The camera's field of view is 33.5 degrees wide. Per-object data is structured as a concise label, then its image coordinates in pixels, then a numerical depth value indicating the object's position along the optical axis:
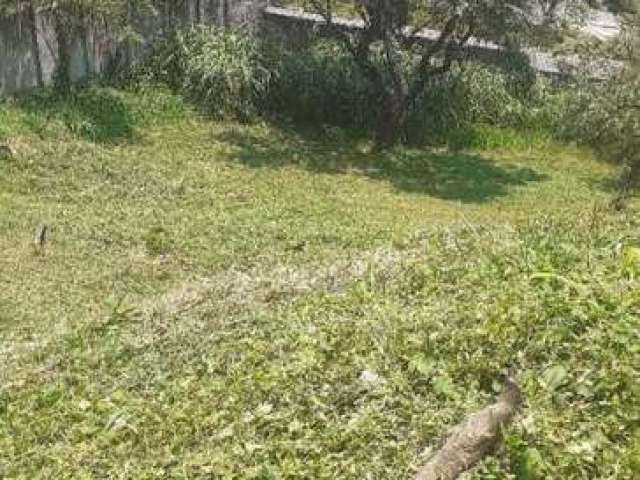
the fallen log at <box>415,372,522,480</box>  4.49
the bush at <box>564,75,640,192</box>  13.48
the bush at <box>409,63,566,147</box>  18.39
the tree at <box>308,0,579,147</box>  15.46
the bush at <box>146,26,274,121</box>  17.31
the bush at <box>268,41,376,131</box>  18.25
